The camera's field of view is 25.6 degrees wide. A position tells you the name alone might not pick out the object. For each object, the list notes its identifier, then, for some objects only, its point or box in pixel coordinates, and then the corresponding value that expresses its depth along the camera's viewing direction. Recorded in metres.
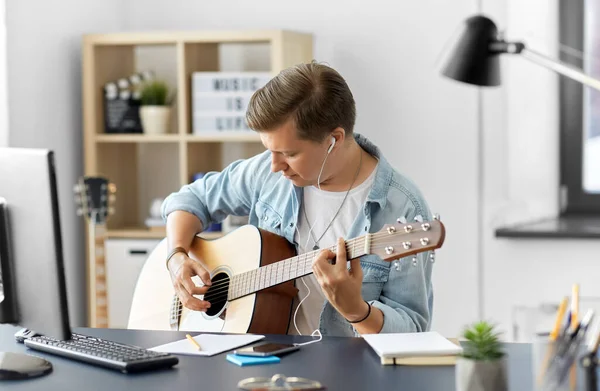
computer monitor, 2.30
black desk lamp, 3.06
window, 4.25
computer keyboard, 2.33
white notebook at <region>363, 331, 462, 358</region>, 2.33
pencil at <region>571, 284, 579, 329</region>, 2.00
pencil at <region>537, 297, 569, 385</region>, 1.97
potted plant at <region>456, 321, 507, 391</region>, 2.05
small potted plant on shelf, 4.40
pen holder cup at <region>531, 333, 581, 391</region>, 1.97
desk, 2.23
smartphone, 2.39
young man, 2.79
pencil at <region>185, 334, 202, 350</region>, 2.46
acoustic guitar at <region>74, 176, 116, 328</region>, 4.23
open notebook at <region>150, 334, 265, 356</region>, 2.44
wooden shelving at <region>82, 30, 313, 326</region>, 4.32
